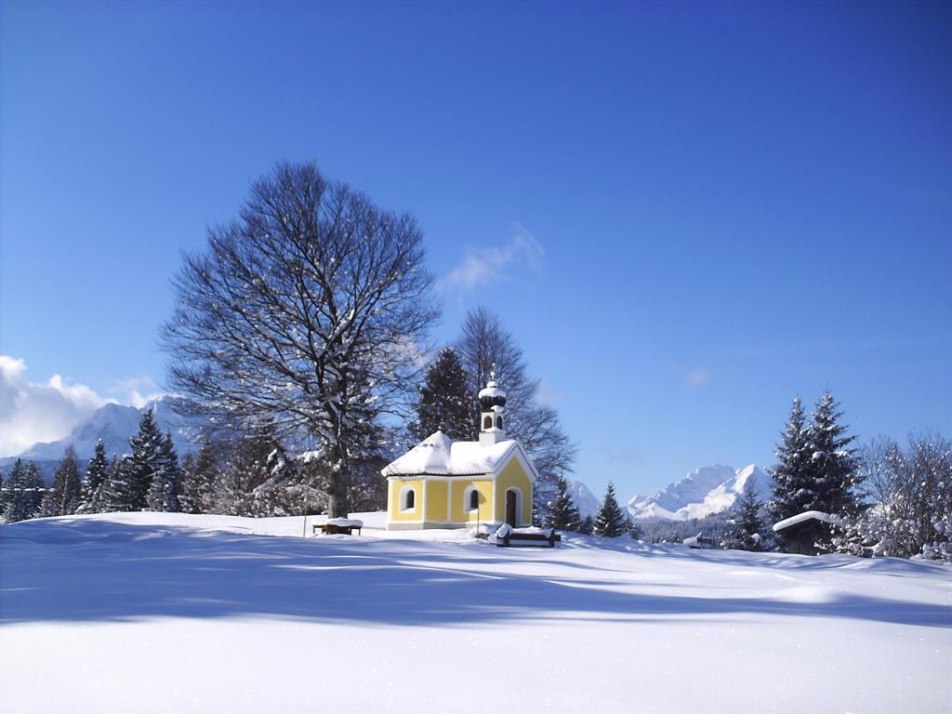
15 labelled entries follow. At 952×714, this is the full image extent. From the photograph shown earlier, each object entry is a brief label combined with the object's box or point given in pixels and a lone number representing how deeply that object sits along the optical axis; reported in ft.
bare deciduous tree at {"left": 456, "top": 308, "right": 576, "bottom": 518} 119.34
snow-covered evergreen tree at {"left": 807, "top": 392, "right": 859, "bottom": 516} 124.47
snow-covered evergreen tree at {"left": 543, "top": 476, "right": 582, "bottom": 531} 173.68
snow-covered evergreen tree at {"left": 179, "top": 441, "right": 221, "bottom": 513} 174.91
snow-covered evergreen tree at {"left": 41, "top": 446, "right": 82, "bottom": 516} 232.73
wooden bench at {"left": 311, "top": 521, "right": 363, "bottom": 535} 70.23
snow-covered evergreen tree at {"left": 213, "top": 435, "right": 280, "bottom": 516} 141.28
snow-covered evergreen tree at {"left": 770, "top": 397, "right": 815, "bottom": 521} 125.18
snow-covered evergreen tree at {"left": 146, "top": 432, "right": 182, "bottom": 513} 173.88
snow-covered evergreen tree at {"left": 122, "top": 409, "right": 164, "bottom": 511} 166.50
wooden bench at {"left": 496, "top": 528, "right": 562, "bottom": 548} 72.18
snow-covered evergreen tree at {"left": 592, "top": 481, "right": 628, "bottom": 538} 178.29
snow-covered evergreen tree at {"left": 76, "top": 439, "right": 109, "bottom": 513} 188.90
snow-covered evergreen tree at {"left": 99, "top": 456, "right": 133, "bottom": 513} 165.99
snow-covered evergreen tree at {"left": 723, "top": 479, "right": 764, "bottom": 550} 130.62
